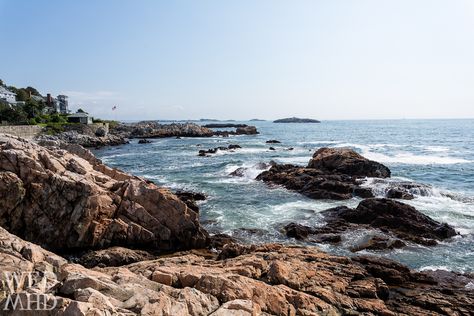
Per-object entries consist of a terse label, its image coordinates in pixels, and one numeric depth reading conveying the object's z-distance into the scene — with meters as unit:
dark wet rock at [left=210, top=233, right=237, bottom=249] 20.10
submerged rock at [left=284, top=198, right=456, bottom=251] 21.34
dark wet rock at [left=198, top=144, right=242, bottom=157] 63.20
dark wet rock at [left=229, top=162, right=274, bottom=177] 43.22
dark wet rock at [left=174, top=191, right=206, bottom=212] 30.37
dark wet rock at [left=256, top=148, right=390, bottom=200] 32.62
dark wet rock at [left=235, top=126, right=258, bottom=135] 130.38
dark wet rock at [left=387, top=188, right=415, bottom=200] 31.36
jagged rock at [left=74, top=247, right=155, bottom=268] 16.17
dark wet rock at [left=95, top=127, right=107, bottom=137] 89.38
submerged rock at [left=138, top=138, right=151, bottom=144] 90.51
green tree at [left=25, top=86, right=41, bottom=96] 142.20
